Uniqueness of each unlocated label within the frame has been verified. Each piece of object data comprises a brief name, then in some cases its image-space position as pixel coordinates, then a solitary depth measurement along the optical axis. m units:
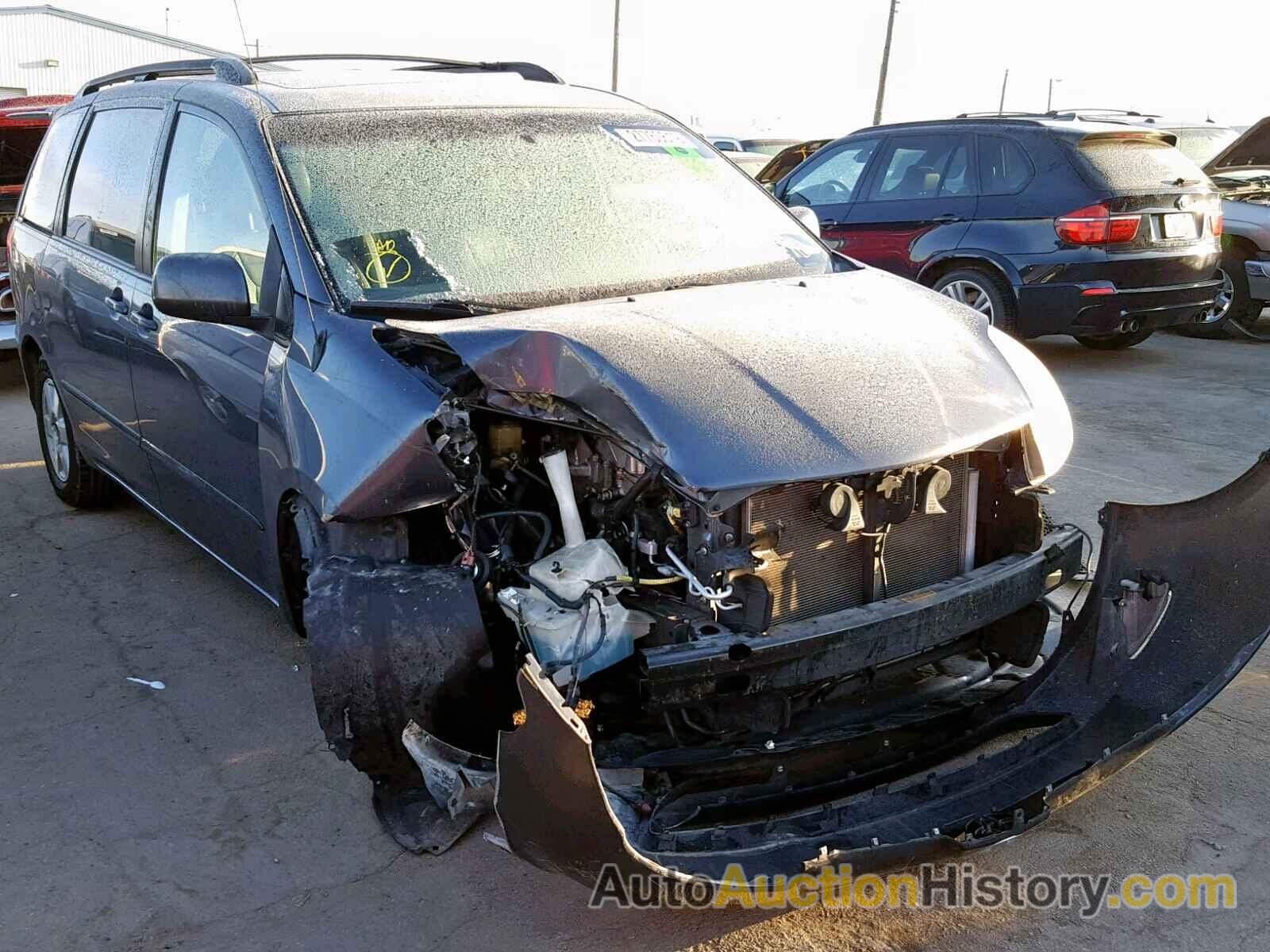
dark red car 9.07
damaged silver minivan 2.93
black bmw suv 8.70
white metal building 37.12
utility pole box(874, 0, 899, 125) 37.62
